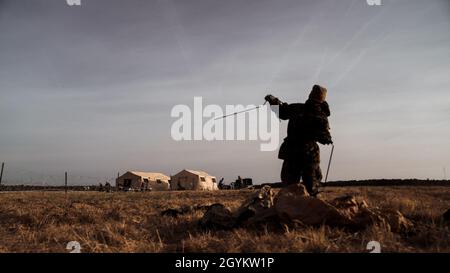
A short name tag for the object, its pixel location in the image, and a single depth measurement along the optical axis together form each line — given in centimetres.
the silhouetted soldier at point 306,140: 699
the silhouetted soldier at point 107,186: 4272
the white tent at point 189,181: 4859
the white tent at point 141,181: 4845
